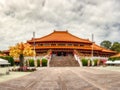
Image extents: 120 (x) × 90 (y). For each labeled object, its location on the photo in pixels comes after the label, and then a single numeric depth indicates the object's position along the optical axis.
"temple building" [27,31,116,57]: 31.14
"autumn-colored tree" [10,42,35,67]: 15.25
